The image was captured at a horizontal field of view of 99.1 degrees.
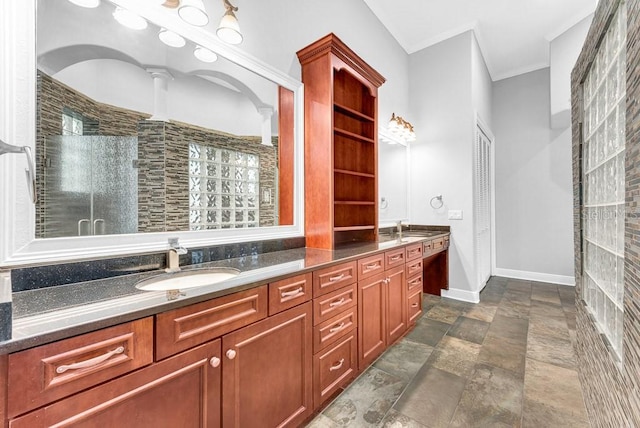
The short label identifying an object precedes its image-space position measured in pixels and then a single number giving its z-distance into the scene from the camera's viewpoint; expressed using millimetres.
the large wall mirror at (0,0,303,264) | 1127
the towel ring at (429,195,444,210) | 3673
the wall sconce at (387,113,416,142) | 3336
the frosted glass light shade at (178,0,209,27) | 1329
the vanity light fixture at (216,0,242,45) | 1507
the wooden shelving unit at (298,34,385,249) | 2104
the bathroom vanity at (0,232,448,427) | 705
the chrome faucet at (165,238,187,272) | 1369
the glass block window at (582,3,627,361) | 1152
